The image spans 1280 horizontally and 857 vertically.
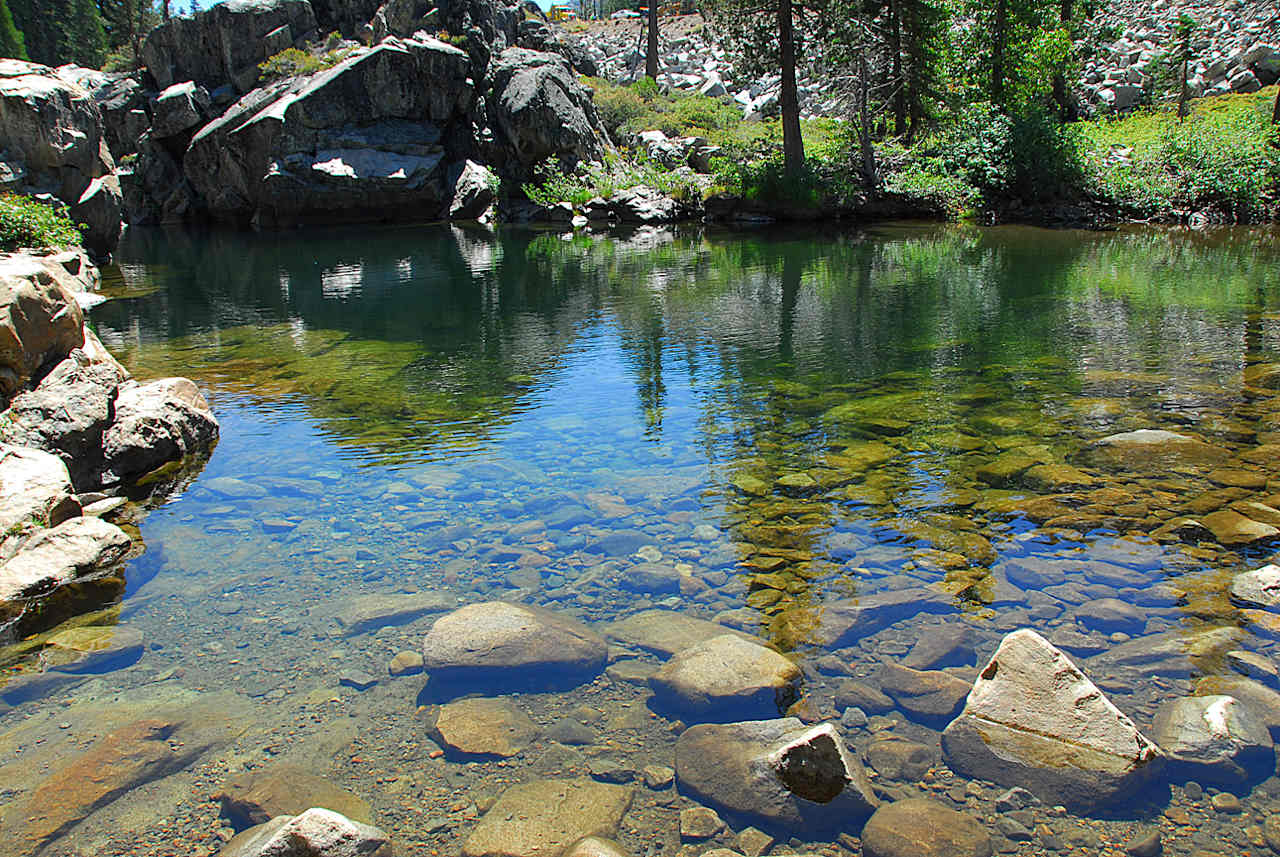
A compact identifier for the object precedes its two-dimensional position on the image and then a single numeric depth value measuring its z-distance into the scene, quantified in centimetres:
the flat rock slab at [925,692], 436
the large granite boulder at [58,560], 573
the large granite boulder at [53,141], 2072
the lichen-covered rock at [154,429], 845
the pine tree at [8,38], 6003
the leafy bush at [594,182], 3841
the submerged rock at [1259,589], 513
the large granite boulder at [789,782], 370
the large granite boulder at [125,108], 4888
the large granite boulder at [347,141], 4050
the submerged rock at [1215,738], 381
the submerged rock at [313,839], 326
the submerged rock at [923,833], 347
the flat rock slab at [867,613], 514
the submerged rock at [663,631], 514
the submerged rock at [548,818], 360
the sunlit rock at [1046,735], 376
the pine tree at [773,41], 3197
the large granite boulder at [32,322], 791
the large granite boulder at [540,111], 4081
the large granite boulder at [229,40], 4478
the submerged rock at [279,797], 386
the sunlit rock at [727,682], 448
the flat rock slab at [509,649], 491
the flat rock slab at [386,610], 550
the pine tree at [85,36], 6919
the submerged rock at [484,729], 429
